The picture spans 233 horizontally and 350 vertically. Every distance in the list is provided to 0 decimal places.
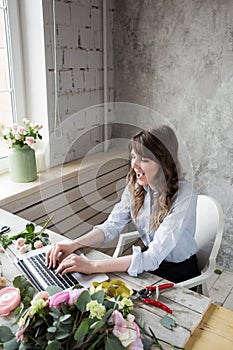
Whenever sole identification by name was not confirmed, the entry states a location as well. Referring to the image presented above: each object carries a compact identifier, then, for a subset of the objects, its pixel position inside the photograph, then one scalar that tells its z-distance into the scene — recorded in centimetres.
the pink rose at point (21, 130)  173
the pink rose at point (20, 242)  125
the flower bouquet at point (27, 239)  125
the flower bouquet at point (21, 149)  174
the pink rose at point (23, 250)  122
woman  124
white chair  139
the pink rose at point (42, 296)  82
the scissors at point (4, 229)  137
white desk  85
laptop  103
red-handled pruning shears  94
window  186
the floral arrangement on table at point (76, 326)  72
